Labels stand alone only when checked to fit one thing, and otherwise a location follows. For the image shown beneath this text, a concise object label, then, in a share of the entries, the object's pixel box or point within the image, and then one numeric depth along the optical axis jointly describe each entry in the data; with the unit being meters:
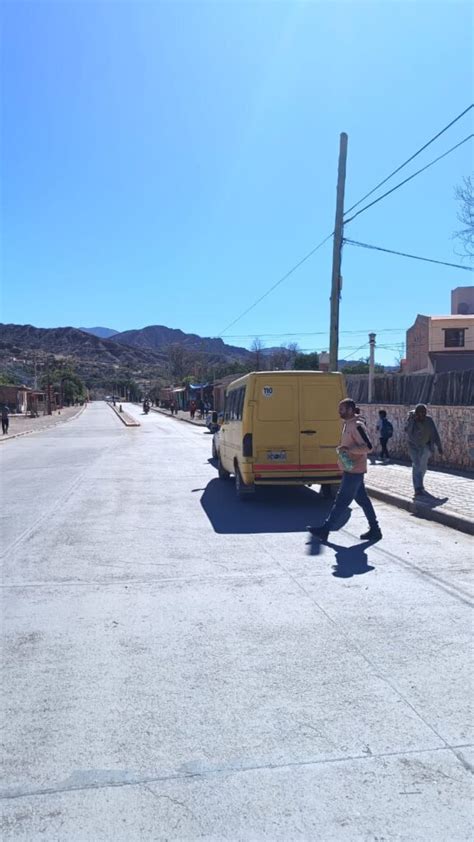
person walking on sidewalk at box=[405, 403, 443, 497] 10.93
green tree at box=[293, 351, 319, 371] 69.69
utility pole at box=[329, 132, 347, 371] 17.67
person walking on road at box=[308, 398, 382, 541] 8.18
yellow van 11.02
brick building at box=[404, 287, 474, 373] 38.66
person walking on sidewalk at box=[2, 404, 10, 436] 34.09
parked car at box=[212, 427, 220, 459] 16.21
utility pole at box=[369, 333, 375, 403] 20.51
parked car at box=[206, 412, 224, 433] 15.16
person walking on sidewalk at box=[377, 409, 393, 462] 17.55
